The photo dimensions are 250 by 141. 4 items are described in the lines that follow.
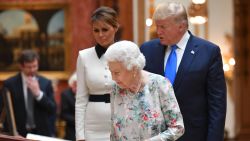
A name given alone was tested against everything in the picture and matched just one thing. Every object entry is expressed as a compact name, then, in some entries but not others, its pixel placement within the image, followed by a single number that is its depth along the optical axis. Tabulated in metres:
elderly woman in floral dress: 6.71
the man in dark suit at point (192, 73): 8.46
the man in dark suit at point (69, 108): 15.28
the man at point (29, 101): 13.23
